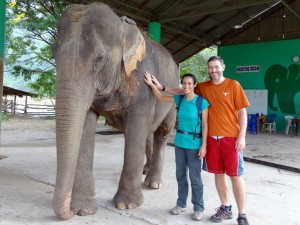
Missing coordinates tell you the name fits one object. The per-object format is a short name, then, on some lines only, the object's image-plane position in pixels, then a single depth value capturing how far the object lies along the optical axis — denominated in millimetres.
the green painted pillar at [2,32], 6480
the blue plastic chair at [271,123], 14713
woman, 3406
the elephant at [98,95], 2762
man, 3297
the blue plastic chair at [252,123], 13788
